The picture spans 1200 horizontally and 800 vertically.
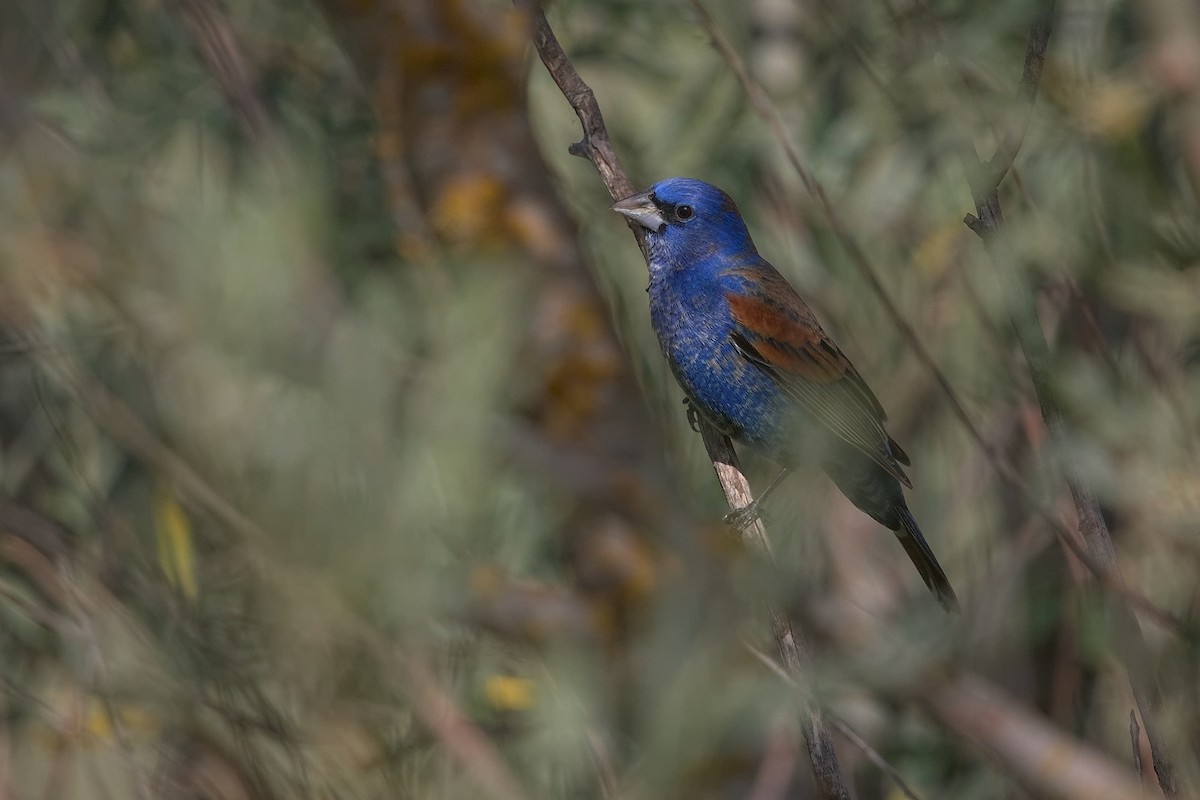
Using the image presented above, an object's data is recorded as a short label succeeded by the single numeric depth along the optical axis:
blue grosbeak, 8.20
